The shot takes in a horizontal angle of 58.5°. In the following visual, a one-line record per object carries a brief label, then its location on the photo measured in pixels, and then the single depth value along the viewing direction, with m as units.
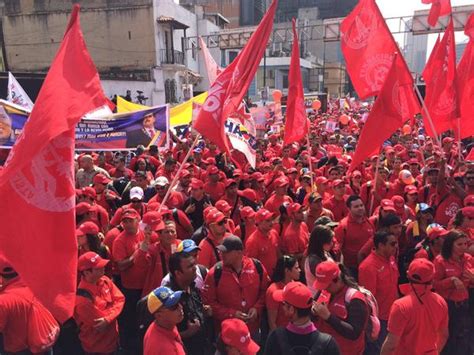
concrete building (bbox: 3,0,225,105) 31.77
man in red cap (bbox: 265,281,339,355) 2.55
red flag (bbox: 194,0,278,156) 4.62
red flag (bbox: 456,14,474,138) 7.05
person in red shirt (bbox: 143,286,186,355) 2.72
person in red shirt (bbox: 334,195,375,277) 4.65
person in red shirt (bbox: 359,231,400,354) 3.63
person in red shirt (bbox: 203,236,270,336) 3.56
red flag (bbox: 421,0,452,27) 6.91
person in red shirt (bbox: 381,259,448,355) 2.99
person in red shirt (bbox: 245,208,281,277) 4.38
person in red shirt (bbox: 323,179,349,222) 5.62
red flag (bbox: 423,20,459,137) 6.68
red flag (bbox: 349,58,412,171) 5.04
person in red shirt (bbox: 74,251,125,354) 3.36
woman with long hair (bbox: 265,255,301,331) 3.51
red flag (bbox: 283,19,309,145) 6.33
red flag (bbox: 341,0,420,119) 6.14
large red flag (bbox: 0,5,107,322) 2.52
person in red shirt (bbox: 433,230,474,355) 3.63
